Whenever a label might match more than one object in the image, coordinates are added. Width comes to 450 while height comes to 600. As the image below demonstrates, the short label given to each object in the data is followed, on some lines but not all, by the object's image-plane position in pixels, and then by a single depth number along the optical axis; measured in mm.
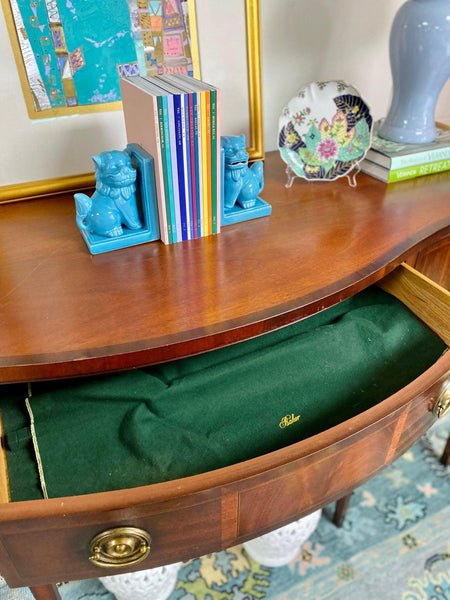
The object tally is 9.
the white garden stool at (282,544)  897
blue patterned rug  938
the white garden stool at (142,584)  824
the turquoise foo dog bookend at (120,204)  683
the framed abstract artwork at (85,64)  774
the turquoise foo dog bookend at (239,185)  756
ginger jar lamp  843
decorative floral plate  886
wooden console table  484
